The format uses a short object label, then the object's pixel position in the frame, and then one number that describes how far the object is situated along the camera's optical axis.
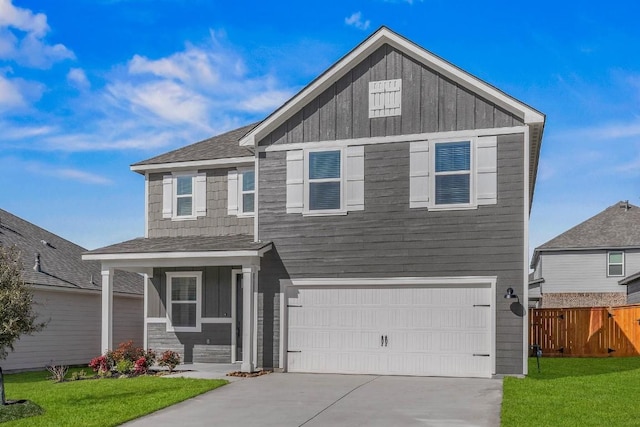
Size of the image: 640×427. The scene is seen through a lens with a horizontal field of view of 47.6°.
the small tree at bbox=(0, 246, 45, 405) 12.62
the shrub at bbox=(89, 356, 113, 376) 17.10
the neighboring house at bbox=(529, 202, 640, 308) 36.19
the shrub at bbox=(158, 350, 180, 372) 17.36
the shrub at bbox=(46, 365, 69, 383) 16.83
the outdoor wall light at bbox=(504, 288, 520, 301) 15.55
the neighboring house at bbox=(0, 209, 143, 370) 20.62
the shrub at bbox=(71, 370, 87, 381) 16.73
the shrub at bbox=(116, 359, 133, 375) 17.03
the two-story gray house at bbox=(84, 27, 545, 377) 15.98
